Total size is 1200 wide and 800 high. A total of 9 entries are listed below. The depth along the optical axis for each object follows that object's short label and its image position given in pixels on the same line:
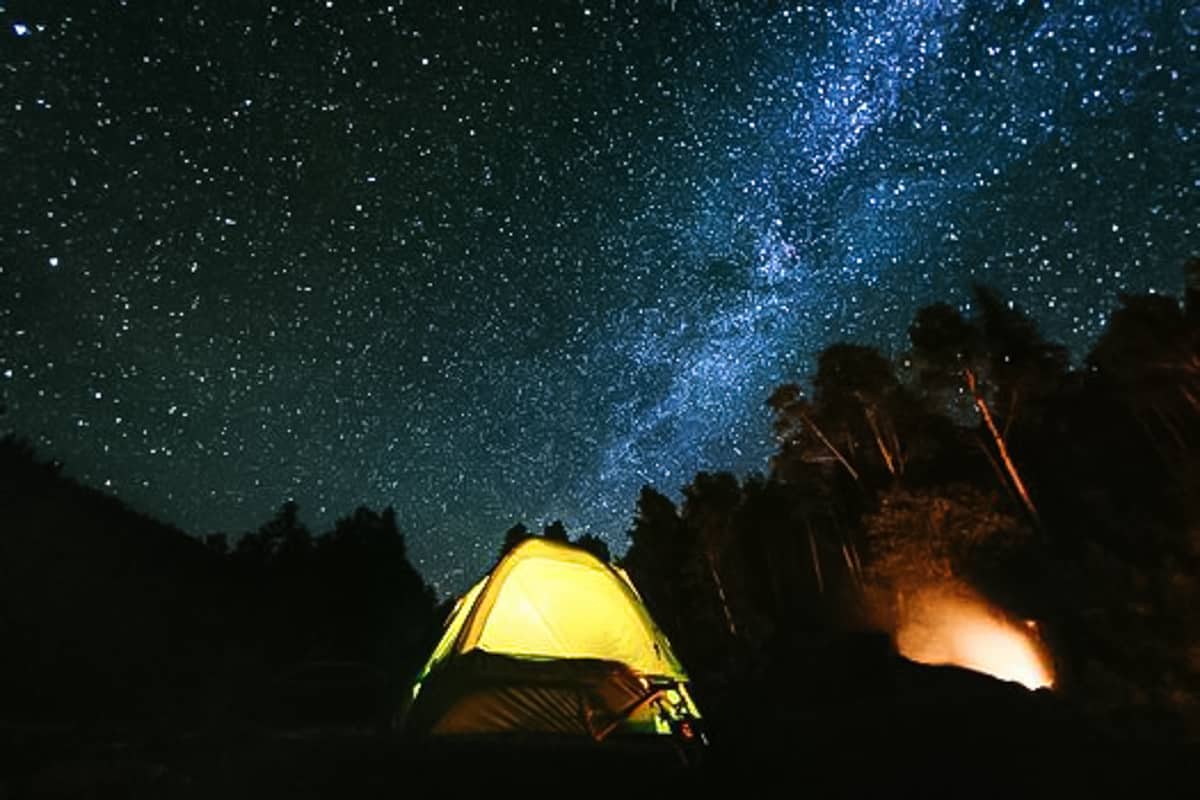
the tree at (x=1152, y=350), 18.34
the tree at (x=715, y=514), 41.09
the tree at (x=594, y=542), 59.52
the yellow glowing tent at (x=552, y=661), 6.12
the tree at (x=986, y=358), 23.09
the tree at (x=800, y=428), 29.17
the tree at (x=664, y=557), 47.91
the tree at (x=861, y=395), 26.83
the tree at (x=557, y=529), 60.62
